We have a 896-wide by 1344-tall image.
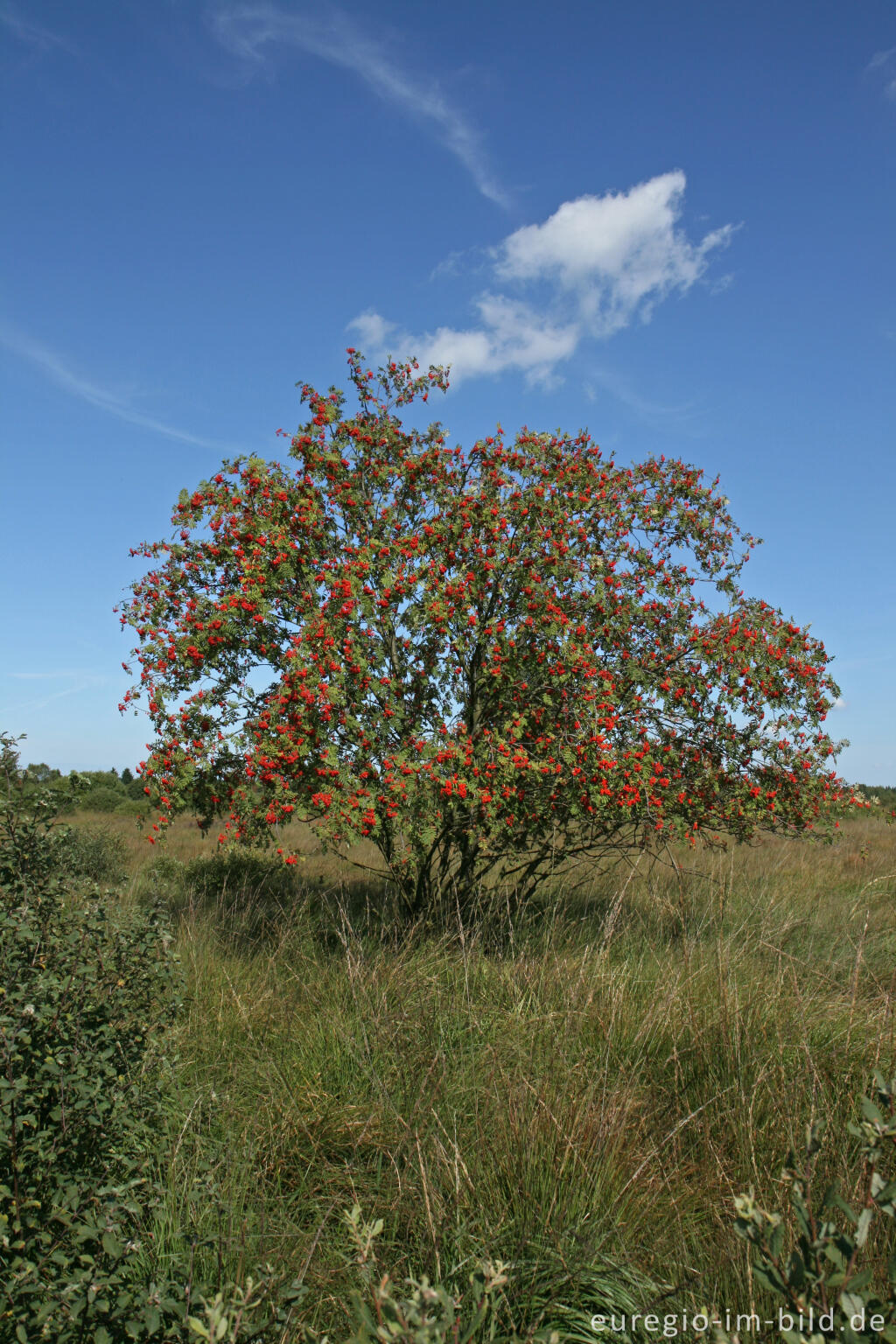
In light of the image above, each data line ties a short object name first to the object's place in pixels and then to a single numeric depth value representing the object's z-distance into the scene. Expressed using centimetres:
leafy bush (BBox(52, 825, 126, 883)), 1059
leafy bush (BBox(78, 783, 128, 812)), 2311
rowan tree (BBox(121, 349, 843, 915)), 584
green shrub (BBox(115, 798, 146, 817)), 2184
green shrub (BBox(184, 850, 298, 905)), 960
